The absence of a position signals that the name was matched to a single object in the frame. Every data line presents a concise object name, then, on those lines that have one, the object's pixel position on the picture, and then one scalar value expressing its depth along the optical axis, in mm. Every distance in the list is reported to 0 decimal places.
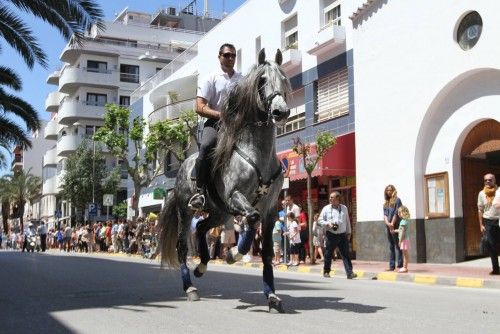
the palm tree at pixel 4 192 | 77000
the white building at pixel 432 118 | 16531
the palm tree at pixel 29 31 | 15008
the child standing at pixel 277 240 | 19531
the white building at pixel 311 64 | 21906
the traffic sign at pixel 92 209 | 40531
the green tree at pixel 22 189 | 77688
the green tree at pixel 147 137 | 32562
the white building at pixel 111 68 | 59938
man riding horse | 7023
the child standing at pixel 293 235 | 18455
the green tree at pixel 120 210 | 53938
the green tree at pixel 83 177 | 54500
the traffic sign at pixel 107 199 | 35281
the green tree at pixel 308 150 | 18453
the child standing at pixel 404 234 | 14406
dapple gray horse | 6184
